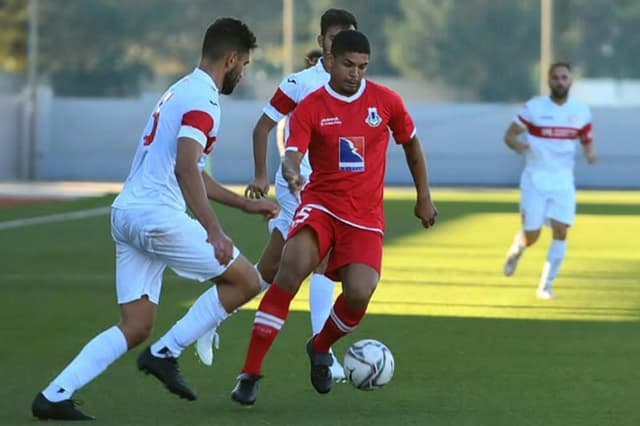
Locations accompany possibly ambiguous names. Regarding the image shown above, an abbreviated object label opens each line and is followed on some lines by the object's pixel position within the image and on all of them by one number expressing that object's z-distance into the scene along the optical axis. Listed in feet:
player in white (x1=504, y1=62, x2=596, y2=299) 98.78
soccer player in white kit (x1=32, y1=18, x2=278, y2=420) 50.83
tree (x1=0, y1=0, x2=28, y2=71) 286.46
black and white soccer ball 56.75
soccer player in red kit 56.24
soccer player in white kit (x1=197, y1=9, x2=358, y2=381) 64.13
